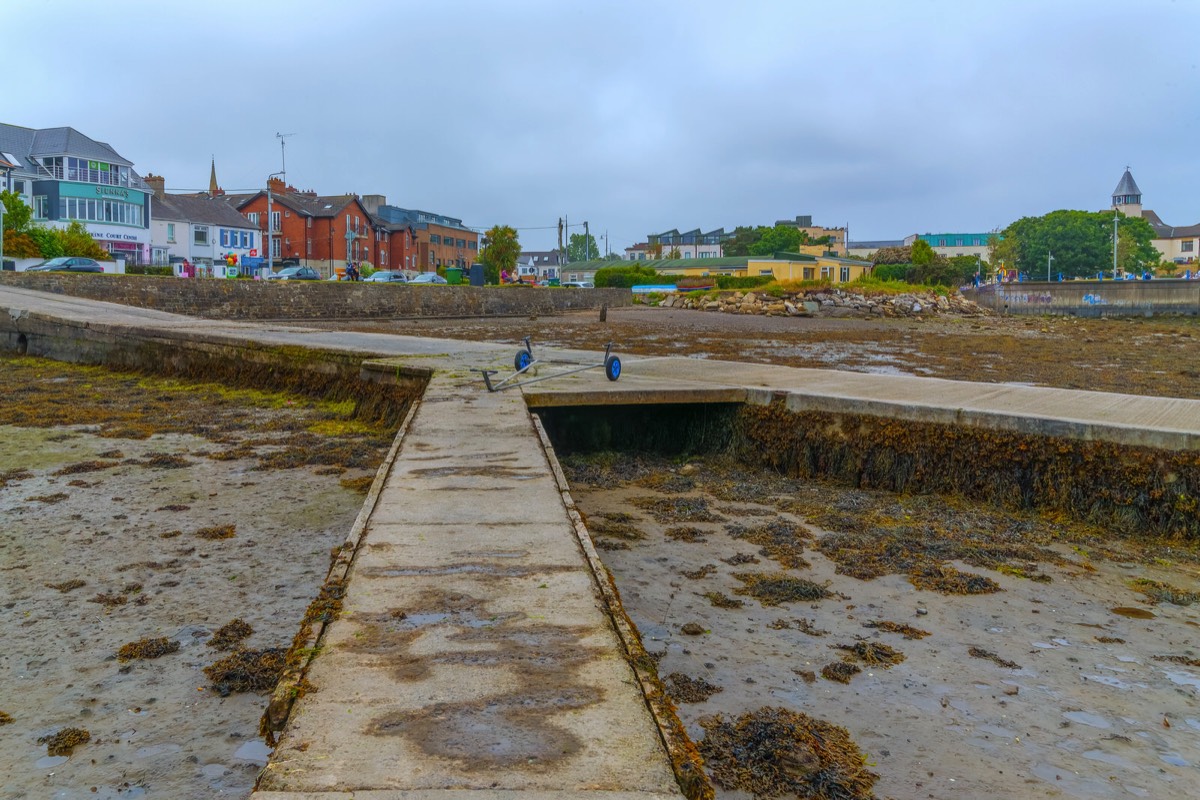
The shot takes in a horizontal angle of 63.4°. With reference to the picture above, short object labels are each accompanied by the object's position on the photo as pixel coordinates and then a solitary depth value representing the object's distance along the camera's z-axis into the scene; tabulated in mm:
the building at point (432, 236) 96712
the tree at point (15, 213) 41281
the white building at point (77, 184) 55812
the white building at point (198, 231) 65750
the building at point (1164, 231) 133500
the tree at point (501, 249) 72562
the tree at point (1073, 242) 104000
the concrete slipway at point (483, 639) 2344
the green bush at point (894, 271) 63812
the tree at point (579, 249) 187925
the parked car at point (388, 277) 44841
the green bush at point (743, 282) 48659
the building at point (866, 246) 154500
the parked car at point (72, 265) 30311
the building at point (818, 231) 148125
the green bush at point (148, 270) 43266
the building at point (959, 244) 149500
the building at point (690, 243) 140625
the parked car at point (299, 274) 45012
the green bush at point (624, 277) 58250
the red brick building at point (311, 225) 76375
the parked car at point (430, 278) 46688
